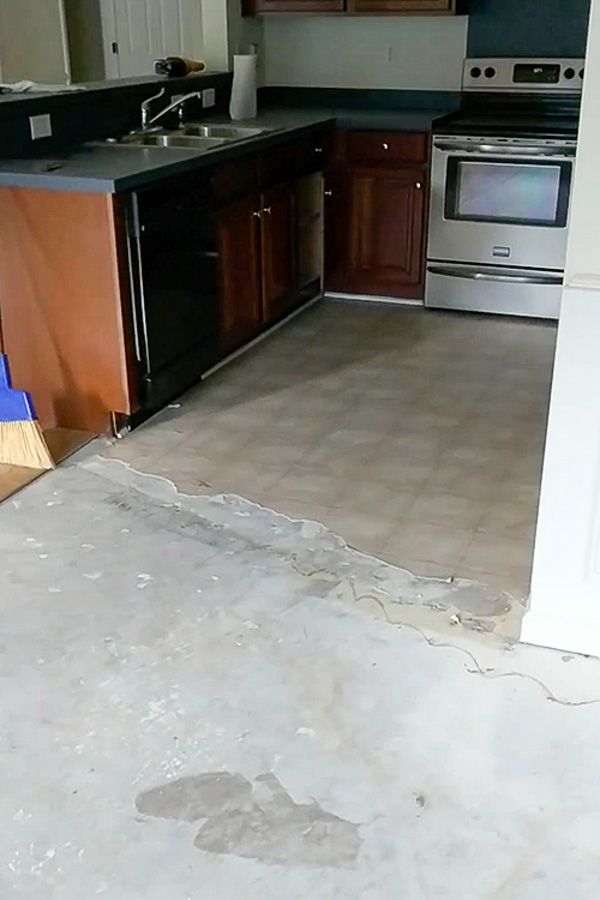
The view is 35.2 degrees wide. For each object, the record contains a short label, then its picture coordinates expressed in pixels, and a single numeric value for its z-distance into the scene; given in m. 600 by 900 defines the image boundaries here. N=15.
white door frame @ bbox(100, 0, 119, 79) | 6.33
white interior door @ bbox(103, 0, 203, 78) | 6.00
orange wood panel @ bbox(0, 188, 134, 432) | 3.06
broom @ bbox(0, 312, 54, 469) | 3.00
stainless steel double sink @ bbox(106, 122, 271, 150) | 3.91
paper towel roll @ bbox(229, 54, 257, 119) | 4.56
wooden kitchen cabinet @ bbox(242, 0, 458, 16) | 4.55
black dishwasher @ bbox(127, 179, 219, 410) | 3.16
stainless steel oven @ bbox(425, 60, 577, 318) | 4.31
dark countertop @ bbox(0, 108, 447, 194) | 2.98
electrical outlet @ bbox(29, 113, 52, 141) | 3.41
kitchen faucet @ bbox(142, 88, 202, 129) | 4.09
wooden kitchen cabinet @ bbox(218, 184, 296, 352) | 3.82
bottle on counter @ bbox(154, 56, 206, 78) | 4.36
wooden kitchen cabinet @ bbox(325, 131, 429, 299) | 4.53
